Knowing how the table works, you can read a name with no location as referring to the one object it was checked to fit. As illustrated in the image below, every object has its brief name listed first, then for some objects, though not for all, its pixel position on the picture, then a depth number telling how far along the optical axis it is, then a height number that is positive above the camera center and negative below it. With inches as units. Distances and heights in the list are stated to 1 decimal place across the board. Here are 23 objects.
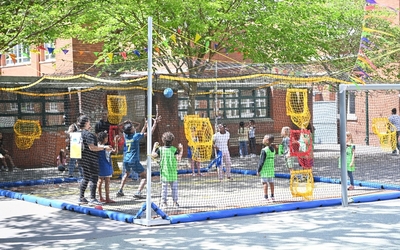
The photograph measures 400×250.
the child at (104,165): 489.4 -25.6
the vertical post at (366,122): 932.1 +10.3
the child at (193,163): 694.4 -36.5
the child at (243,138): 941.8 -11.4
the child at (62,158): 785.9 -32.0
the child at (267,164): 484.7 -26.2
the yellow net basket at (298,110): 541.3 +17.8
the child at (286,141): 585.6 -10.8
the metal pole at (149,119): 399.5 +8.2
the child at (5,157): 773.6 -28.7
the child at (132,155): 510.6 -18.7
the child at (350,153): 538.4 -20.8
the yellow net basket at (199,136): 595.8 -4.7
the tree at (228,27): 700.7 +122.1
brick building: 804.3 +34.2
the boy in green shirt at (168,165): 453.1 -24.3
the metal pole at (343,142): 465.1 -9.8
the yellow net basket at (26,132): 735.1 +2.0
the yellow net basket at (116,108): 668.1 +26.2
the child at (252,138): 960.3 -12.0
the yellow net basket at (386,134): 765.9 -6.9
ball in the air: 628.7 +39.7
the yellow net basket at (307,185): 487.5 -44.0
